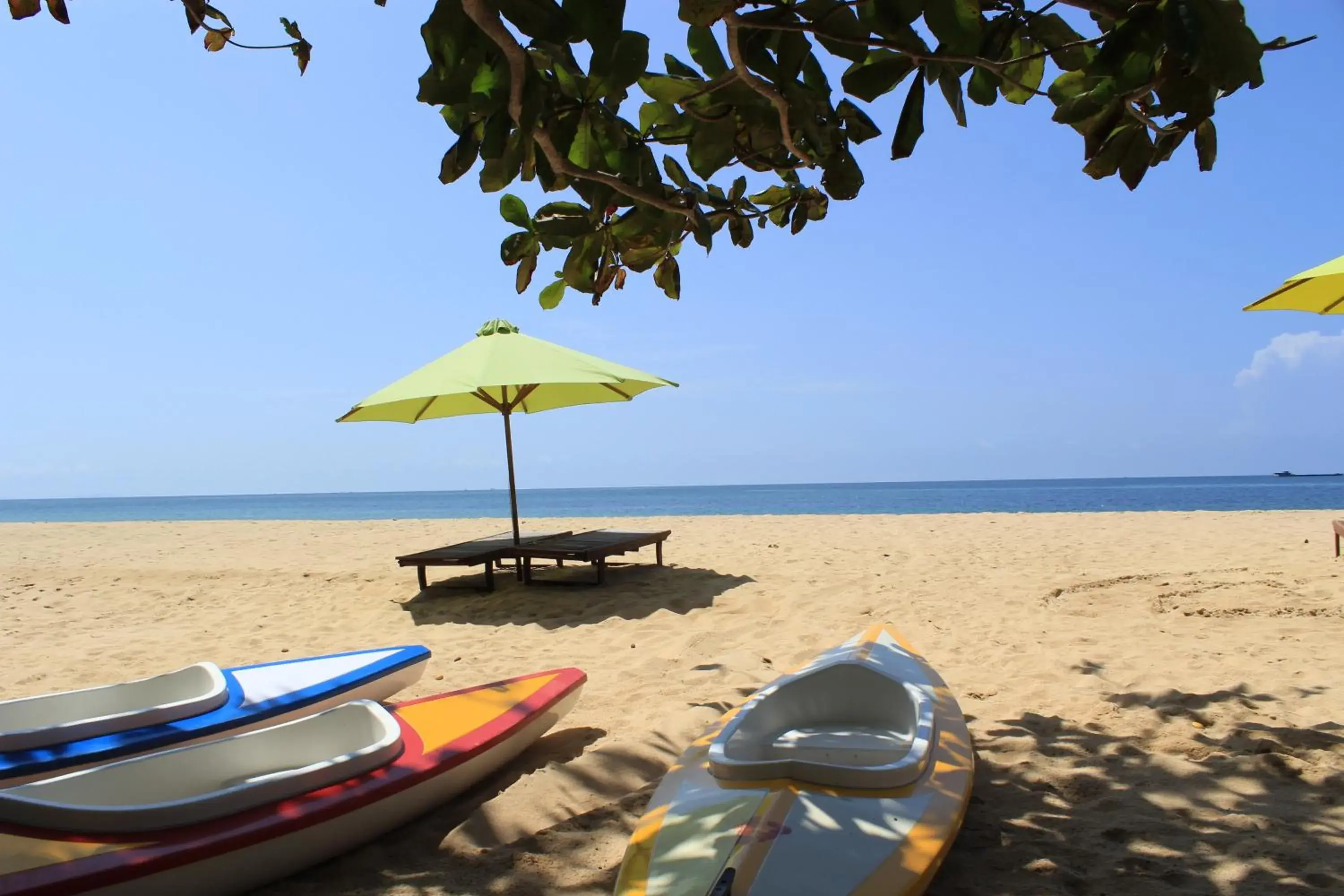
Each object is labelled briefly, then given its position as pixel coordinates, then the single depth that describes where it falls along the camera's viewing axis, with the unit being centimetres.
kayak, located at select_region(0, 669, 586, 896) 209
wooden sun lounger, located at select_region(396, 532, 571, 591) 661
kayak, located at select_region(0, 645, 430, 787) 272
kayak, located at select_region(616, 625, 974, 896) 189
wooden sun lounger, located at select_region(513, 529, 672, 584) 664
